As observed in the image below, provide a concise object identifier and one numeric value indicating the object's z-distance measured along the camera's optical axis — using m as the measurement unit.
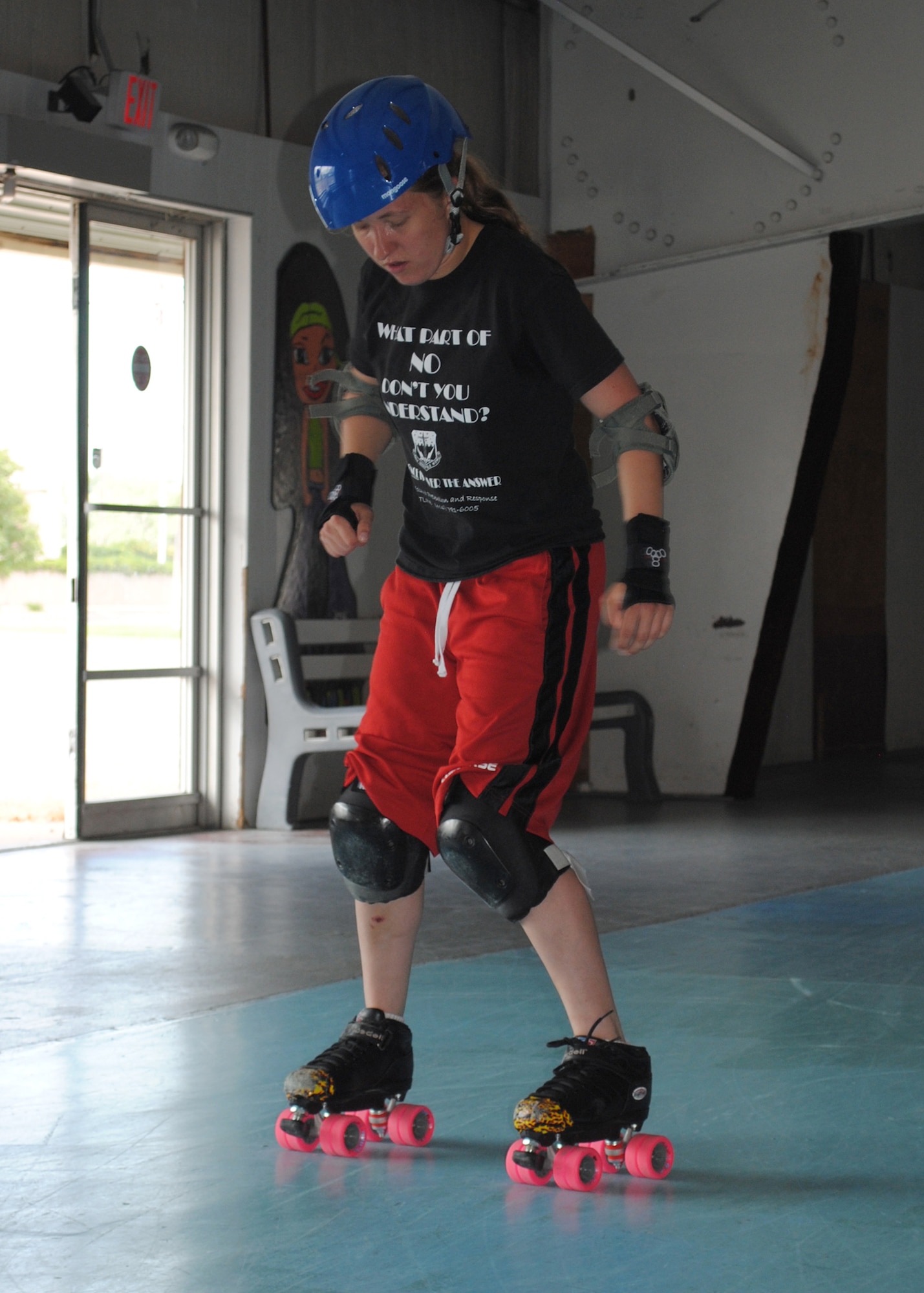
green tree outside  18.14
